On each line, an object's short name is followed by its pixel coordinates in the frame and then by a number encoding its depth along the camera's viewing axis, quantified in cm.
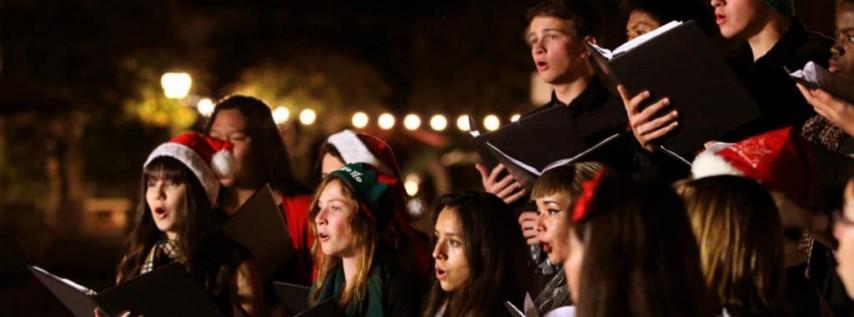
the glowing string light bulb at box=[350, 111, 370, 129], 2185
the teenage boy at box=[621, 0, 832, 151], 795
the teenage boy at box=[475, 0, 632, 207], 912
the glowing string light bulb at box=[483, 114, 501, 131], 1766
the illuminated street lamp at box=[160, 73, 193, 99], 3170
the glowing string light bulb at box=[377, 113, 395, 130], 2048
